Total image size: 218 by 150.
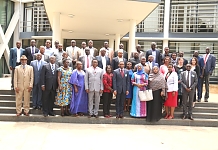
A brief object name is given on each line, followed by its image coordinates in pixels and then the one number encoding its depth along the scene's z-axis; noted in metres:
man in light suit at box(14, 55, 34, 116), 6.72
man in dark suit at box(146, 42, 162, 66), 8.28
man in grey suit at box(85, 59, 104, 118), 6.83
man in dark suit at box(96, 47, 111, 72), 7.61
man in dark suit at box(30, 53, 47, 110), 7.05
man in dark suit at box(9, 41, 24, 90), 7.82
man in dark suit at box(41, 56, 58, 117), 6.67
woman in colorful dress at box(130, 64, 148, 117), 7.04
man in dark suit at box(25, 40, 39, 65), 8.01
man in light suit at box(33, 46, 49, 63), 7.56
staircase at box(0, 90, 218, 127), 6.93
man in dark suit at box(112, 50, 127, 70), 7.68
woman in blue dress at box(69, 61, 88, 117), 6.90
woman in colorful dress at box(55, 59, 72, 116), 6.78
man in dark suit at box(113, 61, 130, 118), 6.91
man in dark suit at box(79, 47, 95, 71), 7.59
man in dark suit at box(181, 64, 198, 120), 7.11
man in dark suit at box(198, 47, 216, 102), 8.47
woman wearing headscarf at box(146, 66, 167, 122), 6.96
